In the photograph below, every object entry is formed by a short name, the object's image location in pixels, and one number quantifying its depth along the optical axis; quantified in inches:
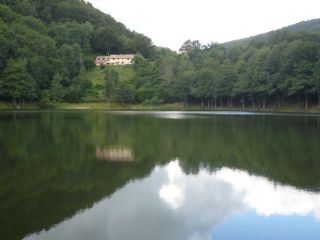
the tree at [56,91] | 4049.7
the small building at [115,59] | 5831.7
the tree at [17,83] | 3661.4
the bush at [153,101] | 4225.4
